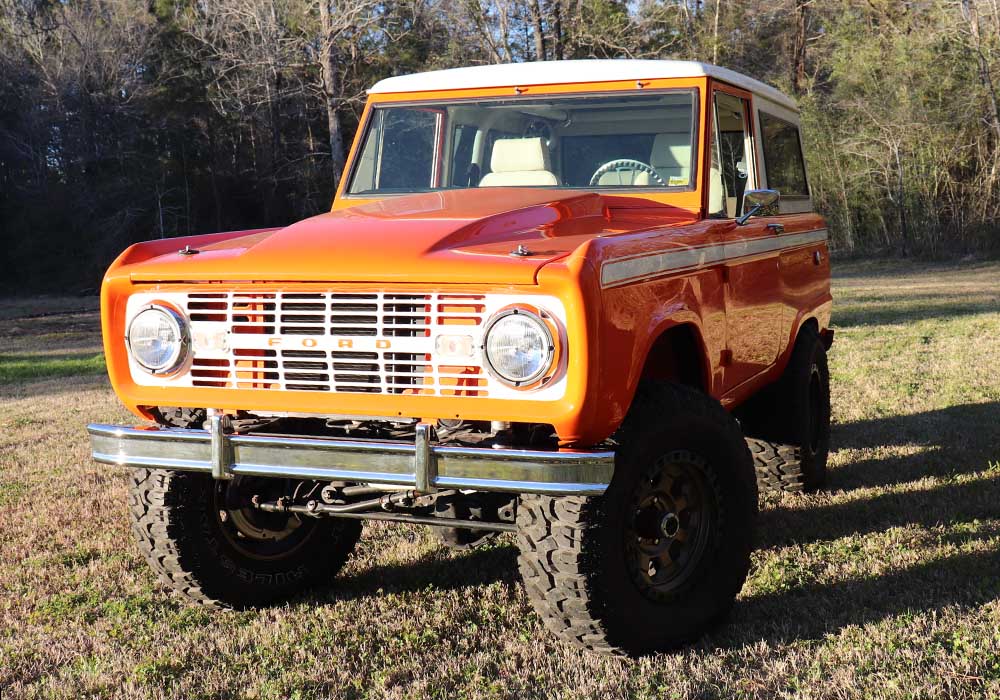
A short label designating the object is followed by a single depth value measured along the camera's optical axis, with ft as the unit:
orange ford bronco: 10.62
